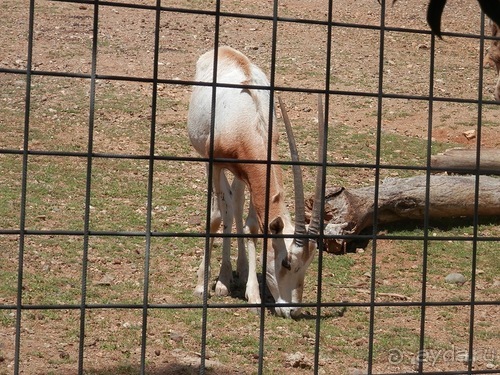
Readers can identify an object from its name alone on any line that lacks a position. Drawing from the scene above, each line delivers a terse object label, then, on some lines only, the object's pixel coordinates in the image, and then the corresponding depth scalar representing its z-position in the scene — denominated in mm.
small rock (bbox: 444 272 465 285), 15973
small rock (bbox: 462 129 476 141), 25172
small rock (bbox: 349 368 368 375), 10967
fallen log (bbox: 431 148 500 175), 20297
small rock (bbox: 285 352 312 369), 11305
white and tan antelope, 13664
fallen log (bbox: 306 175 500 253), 17375
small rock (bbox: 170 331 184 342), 12016
